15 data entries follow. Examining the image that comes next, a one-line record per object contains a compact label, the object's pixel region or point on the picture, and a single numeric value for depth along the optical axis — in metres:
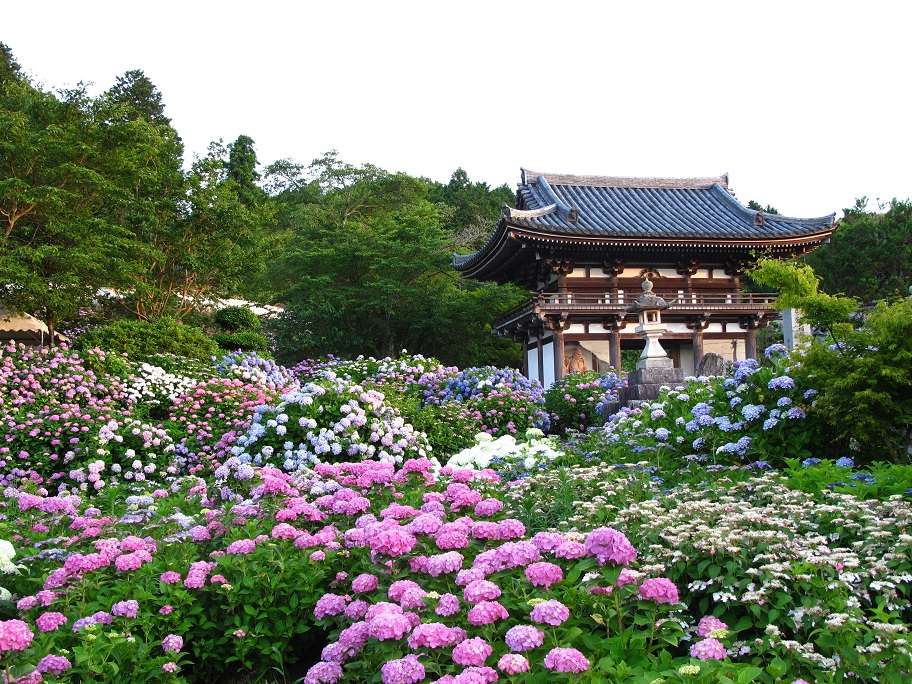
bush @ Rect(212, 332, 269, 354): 16.11
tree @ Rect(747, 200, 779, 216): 37.30
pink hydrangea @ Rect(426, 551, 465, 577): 2.25
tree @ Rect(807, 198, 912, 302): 25.11
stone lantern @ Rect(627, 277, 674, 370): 11.23
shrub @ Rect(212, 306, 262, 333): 17.48
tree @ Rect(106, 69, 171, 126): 36.25
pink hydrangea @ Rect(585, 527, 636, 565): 2.16
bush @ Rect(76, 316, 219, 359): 11.27
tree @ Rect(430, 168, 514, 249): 31.88
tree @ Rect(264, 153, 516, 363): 21.75
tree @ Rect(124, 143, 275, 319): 15.49
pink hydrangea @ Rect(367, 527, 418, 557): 2.37
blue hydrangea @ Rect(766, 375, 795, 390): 4.96
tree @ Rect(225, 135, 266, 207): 32.88
